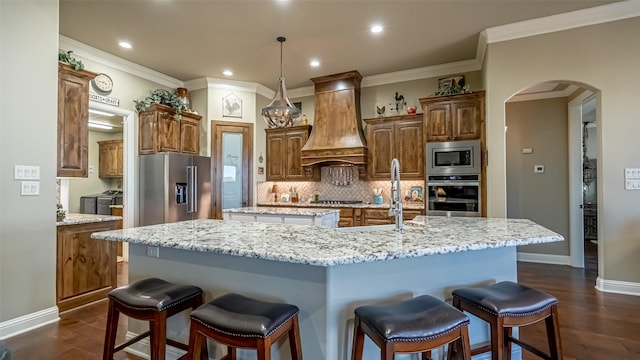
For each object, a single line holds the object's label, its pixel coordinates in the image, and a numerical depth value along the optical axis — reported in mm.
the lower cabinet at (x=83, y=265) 3047
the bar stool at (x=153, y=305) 1652
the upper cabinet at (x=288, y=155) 5965
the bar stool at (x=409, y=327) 1323
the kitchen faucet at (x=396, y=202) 2055
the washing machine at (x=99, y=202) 6621
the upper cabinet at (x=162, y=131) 4773
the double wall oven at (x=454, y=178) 4199
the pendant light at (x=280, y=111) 3787
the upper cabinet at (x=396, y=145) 5027
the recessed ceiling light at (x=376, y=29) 3807
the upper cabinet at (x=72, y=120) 3178
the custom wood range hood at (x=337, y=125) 5418
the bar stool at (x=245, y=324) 1365
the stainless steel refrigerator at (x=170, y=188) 4676
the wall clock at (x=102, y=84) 4379
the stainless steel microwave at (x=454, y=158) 4199
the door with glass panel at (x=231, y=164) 5605
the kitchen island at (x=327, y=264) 1589
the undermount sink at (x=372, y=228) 2149
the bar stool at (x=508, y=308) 1582
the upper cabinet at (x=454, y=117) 4273
